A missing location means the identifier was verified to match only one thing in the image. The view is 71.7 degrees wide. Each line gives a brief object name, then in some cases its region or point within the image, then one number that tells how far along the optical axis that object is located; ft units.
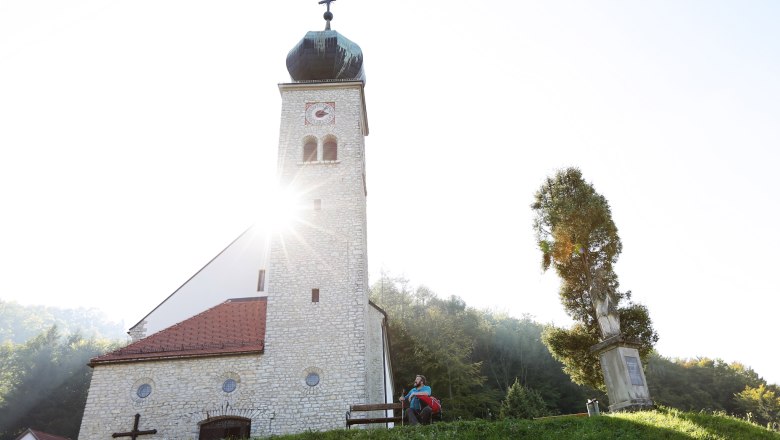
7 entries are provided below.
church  51.80
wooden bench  41.06
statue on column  53.16
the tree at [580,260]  63.98
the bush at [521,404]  107.55
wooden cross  50.55
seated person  40.22
